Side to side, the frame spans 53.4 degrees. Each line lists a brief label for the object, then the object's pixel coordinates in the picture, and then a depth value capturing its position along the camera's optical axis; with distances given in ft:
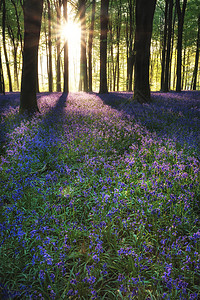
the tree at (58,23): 71.87
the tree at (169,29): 56.18
